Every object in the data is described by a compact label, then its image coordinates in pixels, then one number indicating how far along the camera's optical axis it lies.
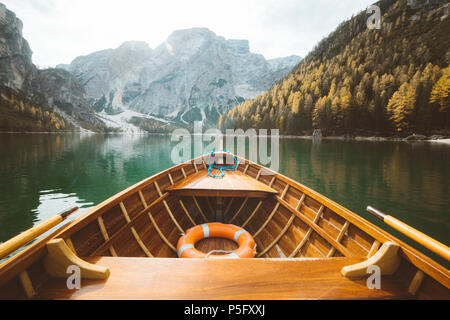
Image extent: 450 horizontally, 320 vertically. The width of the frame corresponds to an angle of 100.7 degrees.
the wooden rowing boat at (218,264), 1.83
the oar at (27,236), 1.57
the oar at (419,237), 1.69
